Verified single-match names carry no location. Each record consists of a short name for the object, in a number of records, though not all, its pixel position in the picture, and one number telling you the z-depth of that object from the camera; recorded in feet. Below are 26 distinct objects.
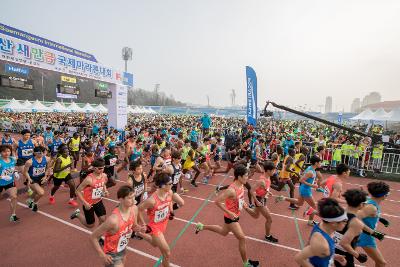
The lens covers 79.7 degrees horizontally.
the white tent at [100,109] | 124.77
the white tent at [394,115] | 72.21
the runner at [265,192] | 17.18
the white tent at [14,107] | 86.84
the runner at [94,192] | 16.28
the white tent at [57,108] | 96.92
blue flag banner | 45.78
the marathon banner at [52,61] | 36.60
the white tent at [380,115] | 75.63
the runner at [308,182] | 19.71
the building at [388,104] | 320.09
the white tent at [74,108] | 106.38
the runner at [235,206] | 14.30
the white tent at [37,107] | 92.12
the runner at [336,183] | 16.28
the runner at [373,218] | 12.24
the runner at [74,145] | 35.85
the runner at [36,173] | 21.26
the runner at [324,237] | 8.80
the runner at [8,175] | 19.43
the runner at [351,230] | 10.69
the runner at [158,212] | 12.70
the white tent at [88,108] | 115.05
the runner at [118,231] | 10.27
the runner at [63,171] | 22.86
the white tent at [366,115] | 83.56
